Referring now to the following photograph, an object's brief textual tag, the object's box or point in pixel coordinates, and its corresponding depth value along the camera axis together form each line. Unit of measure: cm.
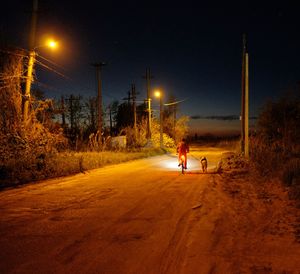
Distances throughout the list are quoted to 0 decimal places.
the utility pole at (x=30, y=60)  1931
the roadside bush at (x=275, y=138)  1644
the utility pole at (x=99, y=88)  3569
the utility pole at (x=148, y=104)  4722
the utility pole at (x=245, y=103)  2295
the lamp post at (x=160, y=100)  4744
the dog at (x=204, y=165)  1939
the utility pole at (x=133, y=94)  5192
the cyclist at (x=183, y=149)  1978
